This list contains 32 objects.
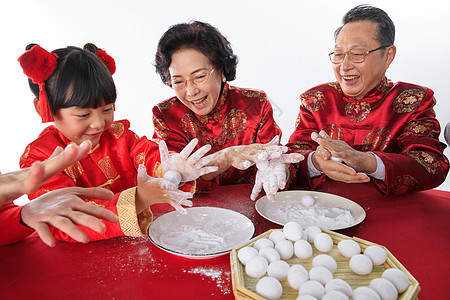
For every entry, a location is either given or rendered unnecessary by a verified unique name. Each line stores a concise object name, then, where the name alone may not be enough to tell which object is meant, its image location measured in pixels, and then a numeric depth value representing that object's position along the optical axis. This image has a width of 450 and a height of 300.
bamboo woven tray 0.79
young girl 1.26
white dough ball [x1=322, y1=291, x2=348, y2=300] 0.76
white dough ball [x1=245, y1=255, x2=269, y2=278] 0.89
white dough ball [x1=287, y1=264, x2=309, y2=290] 0.85
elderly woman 1.92
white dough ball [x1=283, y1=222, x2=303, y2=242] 1.04
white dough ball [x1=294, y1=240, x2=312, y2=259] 0.98
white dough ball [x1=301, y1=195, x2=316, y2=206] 1.51
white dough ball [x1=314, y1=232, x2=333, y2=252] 1.00
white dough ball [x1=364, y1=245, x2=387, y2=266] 0.91
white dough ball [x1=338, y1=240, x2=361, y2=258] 0.96
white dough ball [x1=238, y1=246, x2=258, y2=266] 0.93
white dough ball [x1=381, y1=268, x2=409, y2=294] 0.80
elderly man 1.62
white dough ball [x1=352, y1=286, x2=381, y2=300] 0.76
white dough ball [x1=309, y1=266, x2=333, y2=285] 0.86
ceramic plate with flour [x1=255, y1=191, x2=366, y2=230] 1.33
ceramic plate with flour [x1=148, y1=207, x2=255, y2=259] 1.15
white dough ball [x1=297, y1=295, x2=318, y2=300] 0.77
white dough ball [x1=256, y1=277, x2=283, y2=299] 0.80
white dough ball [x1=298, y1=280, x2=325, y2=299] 0.80
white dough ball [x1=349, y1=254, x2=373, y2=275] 0.89
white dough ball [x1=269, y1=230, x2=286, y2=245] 1.05
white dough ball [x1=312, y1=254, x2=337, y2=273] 0.91
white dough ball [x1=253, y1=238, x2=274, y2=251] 1.00
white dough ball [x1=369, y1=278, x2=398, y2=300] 0.77
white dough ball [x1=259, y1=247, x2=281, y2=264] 0.95
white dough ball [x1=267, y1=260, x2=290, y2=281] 0.89
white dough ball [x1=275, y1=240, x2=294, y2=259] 0.99
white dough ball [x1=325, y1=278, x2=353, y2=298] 0.80
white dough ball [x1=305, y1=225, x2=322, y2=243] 1.05
